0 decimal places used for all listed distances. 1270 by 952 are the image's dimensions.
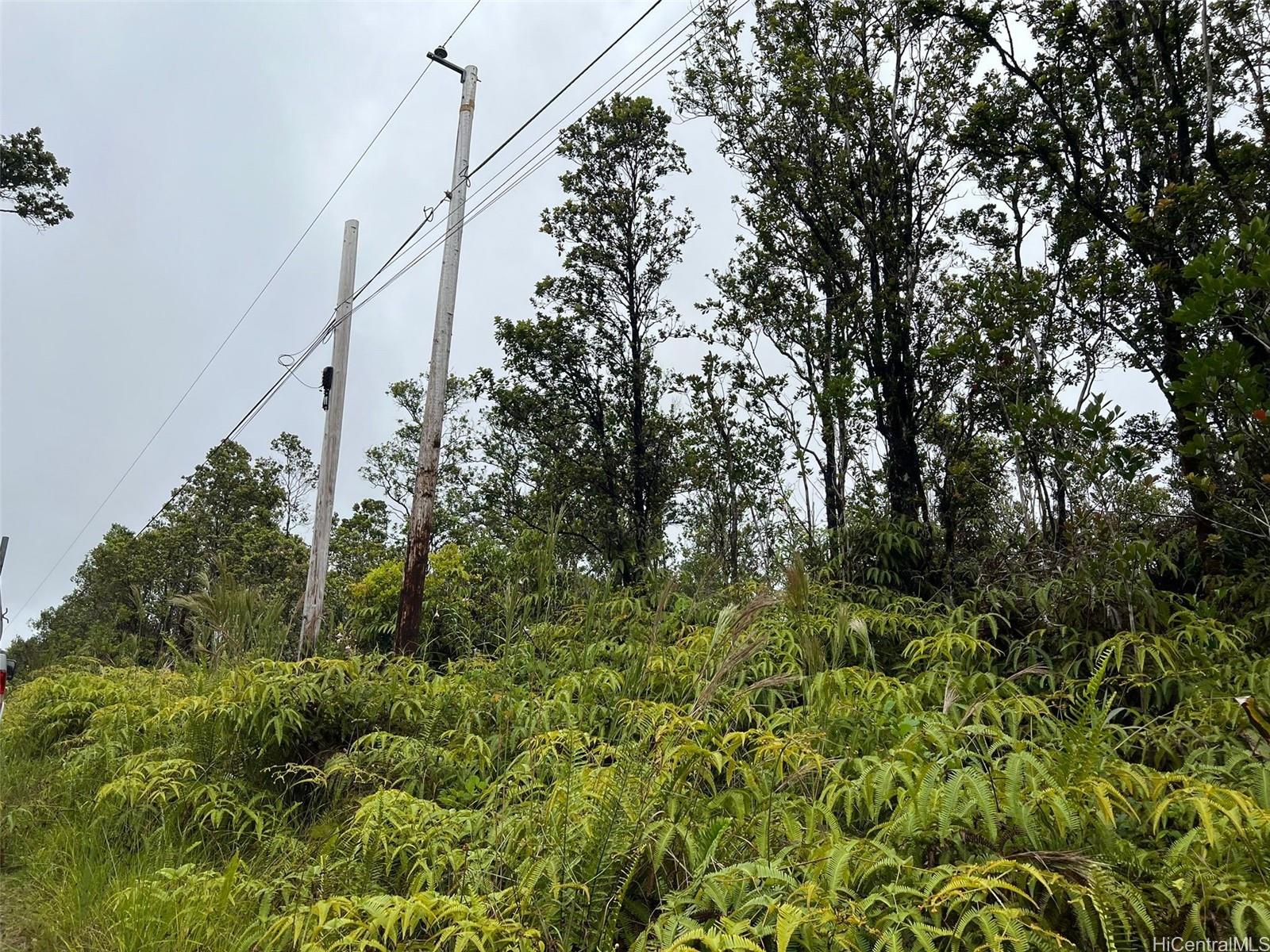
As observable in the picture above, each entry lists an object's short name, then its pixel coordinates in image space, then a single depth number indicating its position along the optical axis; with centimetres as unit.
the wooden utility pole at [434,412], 675
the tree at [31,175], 1101
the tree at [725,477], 700
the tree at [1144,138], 477
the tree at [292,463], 2702
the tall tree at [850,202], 669
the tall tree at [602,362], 986
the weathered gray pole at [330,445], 805
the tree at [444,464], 1400
